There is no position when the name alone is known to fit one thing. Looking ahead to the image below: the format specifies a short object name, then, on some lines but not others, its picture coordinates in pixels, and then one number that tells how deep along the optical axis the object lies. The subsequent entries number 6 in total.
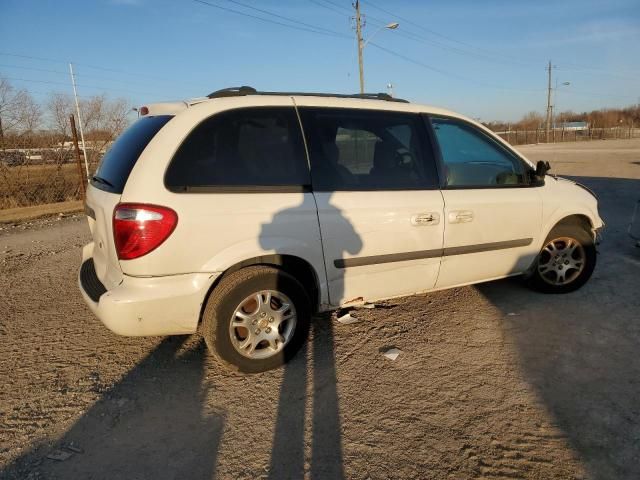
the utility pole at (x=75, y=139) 10.48
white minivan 2.69
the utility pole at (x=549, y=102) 61.69
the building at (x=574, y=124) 81.38
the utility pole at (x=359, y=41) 25.53
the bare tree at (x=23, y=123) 11.40
